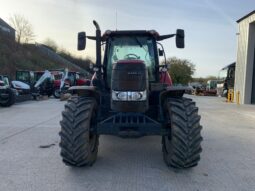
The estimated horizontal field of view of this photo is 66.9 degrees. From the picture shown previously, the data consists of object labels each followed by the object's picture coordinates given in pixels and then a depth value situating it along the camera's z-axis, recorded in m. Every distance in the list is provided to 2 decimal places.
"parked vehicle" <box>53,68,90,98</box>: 14.35
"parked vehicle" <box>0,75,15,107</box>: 9.36
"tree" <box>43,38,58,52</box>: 44.11
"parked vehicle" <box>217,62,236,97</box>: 16.61
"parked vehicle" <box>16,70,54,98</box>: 13.66
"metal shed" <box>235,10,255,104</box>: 13.35
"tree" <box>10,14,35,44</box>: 33.26
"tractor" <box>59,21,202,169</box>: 2.93
